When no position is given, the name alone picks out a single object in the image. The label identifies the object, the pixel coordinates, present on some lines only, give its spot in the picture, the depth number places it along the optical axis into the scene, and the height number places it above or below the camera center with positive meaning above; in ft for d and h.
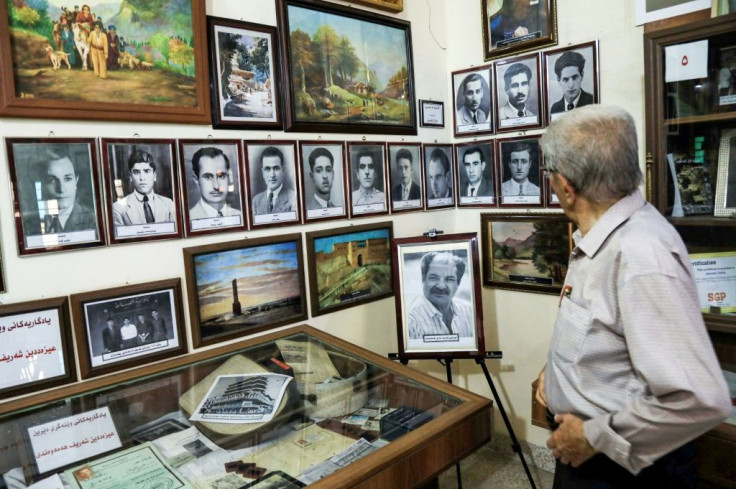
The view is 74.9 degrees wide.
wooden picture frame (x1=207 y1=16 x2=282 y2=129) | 6.55 +1.97
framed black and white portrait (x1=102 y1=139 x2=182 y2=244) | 5.76 +0.40
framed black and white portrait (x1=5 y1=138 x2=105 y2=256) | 5.16 +0.36
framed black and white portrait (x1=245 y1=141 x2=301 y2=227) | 6.98 +0.44
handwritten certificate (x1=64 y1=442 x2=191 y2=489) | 3.67 -1.98
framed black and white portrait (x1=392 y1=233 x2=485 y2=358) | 7.96 -1.57
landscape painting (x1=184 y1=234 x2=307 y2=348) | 6.51 -1.05
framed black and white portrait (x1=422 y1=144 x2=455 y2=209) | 9.55 +0.52
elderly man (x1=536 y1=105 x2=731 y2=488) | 3.51 -1.14
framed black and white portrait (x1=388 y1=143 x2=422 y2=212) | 8.94 +0.54
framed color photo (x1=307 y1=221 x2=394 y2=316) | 7.80 -1.00
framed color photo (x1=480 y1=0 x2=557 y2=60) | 8.42 +3.09
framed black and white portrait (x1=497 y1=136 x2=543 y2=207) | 8.80 +0.46
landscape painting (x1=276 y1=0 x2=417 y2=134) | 7.37 +2.32
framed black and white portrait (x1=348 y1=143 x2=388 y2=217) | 8.30 +0.48
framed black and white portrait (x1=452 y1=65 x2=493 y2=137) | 9.34 +1.96
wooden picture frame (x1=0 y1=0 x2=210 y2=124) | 5.08 +1.76
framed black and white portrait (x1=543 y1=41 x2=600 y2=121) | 8.02 +1.97
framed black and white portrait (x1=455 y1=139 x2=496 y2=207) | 9.48 +0.51
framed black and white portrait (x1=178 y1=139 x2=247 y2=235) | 6.37 +0.43
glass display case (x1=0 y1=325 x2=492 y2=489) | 3.83 -1.98
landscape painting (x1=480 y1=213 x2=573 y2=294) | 8.66 -1.03
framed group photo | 5.61 -1.28
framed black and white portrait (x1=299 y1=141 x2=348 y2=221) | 7.61 +0.49
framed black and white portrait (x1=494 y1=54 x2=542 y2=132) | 8.64 +1.89
